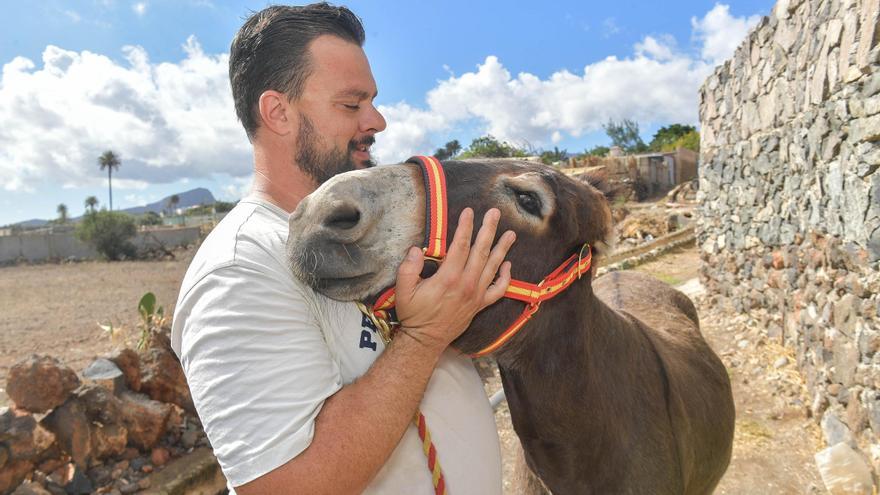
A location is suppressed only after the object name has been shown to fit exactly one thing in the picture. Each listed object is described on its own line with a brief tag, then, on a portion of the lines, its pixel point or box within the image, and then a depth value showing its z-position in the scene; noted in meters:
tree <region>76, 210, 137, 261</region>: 34.12
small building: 22.43
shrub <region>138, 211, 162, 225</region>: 56.69
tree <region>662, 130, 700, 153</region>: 34.58
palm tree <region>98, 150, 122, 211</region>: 87.25
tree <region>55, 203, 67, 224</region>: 75.04
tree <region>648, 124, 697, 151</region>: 45.74
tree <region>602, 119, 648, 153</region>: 47.00
